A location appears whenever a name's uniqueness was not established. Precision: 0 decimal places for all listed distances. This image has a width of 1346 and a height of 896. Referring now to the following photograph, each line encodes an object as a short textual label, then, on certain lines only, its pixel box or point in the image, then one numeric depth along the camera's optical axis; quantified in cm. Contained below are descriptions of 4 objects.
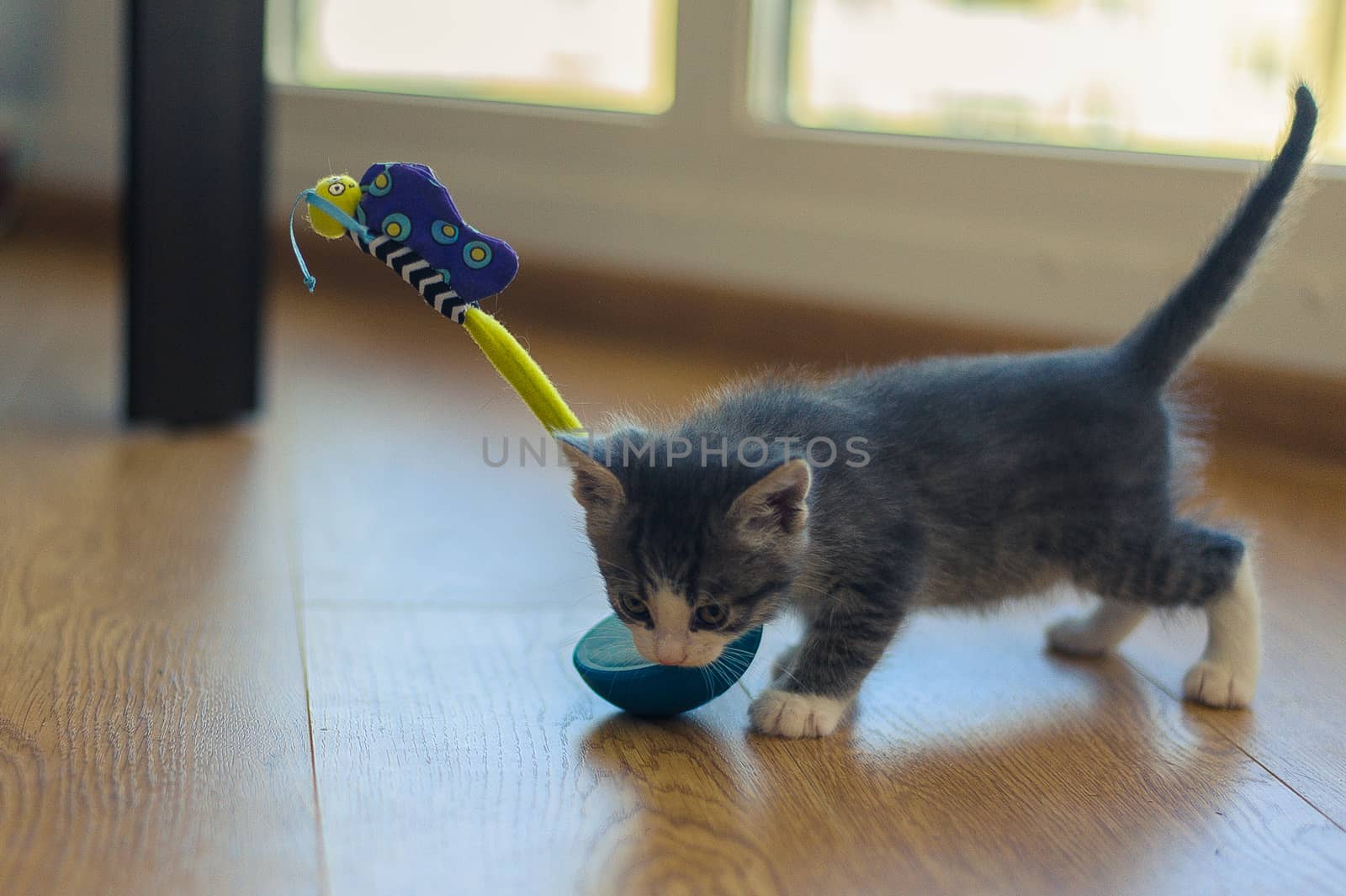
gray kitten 114
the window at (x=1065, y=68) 230
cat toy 115
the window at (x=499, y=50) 302
